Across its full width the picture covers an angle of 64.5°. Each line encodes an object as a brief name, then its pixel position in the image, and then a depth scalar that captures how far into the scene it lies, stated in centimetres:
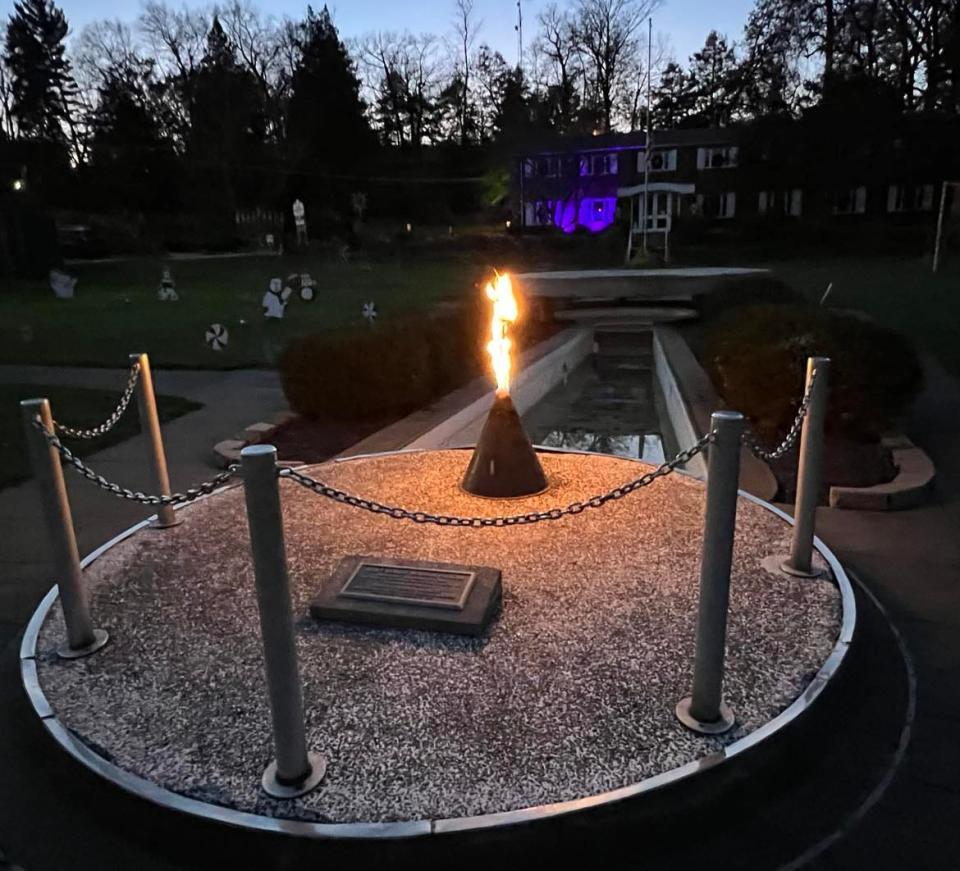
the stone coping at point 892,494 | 531
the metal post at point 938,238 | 2659
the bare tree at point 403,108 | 5784
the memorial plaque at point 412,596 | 356
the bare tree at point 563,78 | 5719
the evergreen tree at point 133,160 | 4553
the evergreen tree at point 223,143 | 4591
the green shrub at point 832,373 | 661
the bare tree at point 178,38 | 5516
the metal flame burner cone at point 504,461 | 532
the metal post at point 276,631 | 231
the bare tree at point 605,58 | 5622
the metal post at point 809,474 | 388
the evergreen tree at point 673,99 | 5391
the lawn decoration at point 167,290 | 2423
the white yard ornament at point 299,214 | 3309
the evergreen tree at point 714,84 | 5169
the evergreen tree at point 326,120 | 4838
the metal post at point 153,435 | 455
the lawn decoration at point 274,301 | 1757
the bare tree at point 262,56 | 5697
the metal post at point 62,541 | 318
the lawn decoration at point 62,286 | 2700
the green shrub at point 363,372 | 795
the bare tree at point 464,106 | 5803
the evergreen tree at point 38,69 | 5678
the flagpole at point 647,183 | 3487
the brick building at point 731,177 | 3600
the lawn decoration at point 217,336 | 1241
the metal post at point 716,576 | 259
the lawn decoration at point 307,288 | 2066
